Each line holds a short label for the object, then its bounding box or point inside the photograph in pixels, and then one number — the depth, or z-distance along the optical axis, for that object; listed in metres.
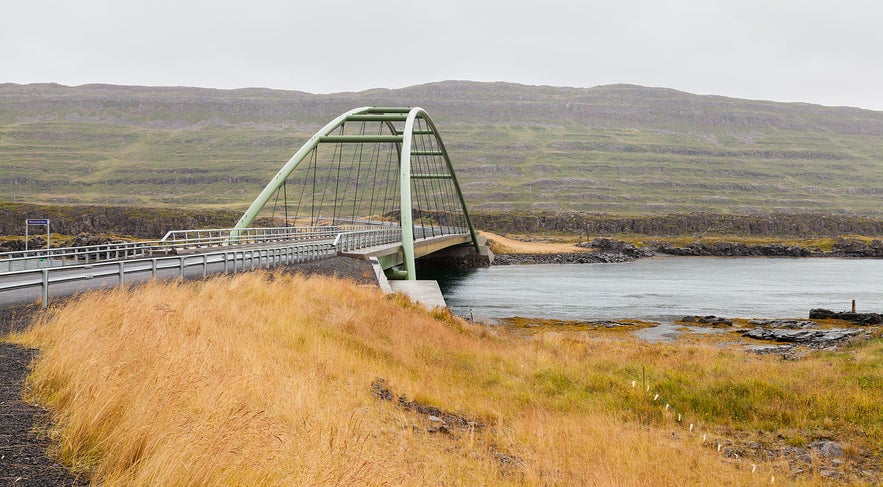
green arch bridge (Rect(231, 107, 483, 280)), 41.84
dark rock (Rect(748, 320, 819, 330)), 34.28
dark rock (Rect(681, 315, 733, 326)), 35.81
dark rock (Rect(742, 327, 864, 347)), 28.83
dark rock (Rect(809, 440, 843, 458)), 11.88
